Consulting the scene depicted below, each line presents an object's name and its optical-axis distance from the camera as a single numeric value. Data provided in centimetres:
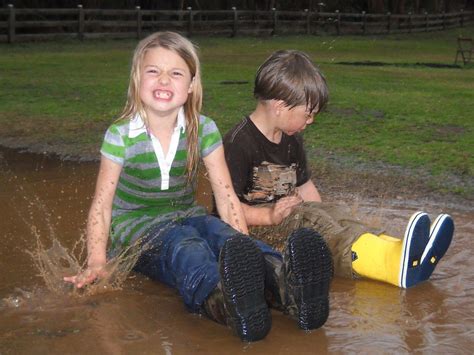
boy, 386
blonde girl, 351
